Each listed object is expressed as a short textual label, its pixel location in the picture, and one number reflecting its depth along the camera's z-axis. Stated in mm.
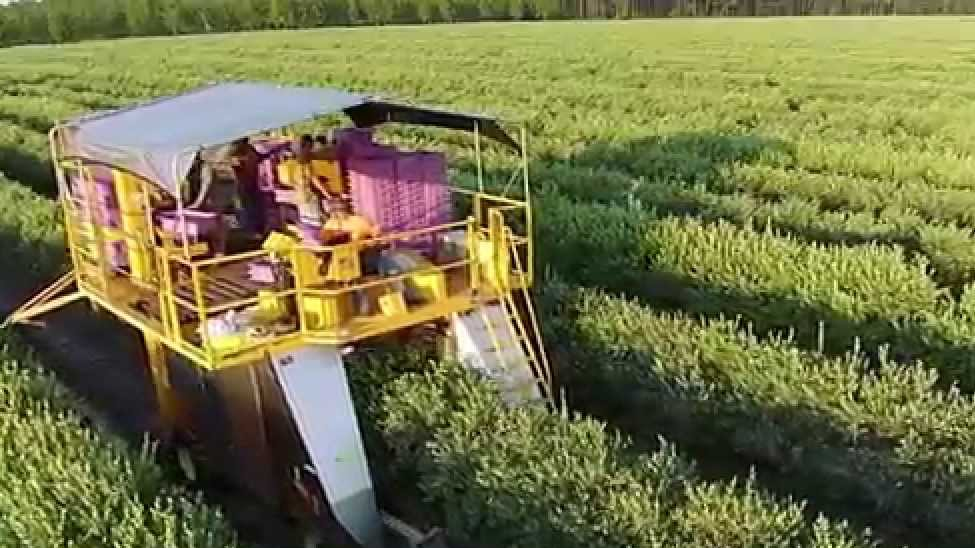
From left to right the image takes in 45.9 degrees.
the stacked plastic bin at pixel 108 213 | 8000
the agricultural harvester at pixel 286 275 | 6715
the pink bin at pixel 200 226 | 7555
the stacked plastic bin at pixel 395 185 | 7559
